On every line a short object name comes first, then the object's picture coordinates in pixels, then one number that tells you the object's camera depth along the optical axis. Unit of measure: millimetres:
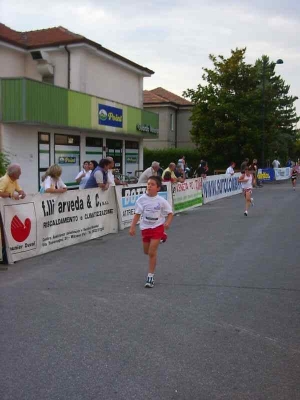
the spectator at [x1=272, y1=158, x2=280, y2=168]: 42744
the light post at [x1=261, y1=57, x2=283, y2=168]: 40453
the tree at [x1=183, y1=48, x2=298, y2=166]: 43188
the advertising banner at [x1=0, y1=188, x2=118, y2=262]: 9250
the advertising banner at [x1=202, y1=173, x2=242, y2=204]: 22344
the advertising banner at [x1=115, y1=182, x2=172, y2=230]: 13542
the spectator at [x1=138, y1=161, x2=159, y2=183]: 16516
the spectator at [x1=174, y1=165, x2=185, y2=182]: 21022
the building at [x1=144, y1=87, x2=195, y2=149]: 51109
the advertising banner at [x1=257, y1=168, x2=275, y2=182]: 38212
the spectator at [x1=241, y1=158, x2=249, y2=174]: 17394
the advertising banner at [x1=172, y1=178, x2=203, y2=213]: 18047
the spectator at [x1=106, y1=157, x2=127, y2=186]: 13027
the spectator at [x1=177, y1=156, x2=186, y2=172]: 35428
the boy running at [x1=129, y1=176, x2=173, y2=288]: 7574
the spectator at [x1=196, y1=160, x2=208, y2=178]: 32728
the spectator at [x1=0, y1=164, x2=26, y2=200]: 9383
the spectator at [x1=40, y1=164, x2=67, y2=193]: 10773
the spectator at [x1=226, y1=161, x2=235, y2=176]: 26469
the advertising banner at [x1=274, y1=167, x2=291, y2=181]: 42156
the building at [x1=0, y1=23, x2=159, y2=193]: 21844
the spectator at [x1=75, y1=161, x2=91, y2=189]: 15375
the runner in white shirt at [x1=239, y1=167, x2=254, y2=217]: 16922
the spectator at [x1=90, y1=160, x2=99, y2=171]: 15189
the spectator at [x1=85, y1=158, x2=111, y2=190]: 12516
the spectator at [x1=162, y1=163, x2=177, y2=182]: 18112
